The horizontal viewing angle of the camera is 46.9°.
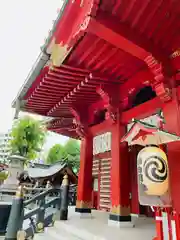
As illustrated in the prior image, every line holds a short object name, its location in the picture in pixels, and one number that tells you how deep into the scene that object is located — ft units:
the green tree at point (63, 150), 128.05
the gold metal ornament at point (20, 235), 14.92
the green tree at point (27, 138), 108.37
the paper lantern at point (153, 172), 9.00
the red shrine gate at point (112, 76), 9.65
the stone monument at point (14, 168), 58.90
